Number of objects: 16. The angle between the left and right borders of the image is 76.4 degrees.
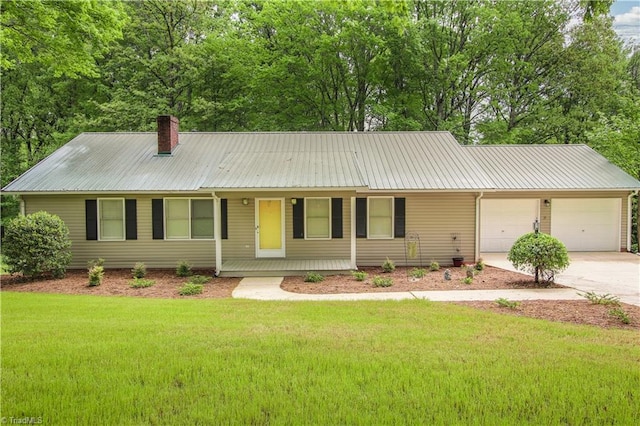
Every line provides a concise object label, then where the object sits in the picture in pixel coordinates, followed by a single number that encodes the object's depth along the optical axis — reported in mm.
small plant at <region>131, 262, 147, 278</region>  11062
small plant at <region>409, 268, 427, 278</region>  10766
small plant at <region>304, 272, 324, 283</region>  10288
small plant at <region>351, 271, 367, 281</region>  10490
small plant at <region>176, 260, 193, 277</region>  11375
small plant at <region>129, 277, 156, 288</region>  9812
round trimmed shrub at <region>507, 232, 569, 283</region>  9094
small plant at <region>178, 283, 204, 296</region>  8930
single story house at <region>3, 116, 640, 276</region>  11758
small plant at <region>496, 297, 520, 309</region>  7211
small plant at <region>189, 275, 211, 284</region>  10267
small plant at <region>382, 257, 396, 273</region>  11719
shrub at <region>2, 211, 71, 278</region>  10242
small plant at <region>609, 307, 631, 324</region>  6239
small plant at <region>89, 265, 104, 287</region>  9930
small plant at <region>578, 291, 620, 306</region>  7309
